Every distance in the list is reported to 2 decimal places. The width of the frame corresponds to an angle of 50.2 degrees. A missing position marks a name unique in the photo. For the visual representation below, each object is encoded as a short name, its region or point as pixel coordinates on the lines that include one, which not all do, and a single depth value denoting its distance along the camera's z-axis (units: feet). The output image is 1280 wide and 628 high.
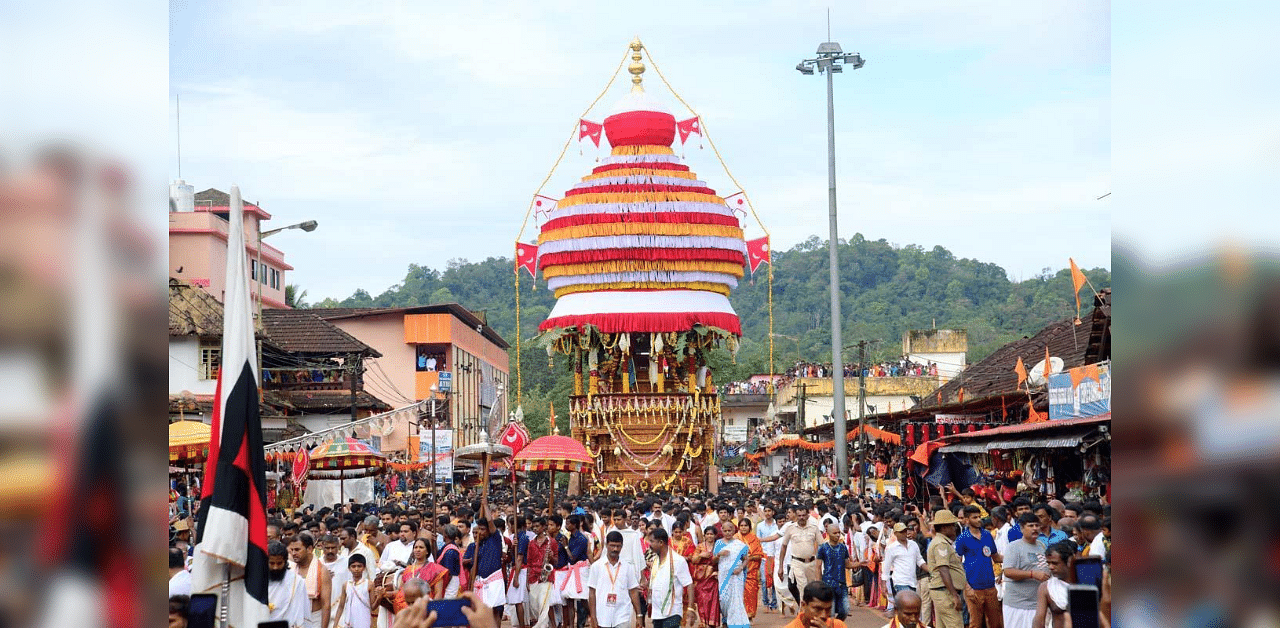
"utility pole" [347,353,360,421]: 110.95
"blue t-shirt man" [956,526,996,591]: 41.19
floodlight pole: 97.91
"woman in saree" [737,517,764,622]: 52.65
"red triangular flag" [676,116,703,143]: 136.67
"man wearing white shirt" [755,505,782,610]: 59.31
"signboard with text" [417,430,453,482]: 116.58
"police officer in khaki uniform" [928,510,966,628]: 40.96
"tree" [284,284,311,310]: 212.64
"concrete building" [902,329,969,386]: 217.77
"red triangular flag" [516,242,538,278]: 139.22
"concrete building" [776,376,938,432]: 206.59
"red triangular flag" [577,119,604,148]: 137.28
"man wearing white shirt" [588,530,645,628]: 42.75
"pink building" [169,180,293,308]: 136.56
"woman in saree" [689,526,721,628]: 47.29
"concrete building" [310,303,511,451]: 190.70
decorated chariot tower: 126.52
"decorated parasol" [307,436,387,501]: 69.35
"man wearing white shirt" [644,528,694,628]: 42.47
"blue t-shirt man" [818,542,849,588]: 53.16
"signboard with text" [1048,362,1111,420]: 59.41
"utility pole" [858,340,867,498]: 110.83
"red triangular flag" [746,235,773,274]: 136.98
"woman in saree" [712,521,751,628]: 47.01
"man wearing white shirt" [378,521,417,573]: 42.80
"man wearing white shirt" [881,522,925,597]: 46.34
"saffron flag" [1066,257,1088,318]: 69.36
